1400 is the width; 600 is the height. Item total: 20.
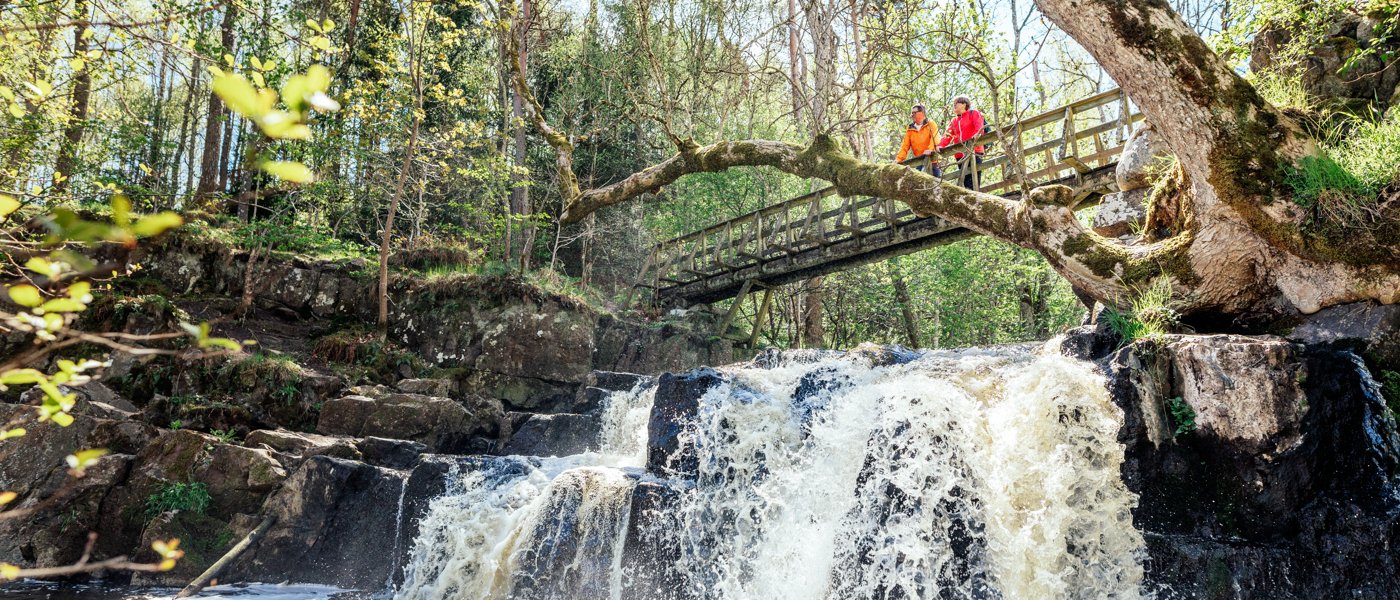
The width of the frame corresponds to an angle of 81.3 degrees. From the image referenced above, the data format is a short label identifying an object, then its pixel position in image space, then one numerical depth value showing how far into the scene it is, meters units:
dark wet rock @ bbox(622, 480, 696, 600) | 6.18
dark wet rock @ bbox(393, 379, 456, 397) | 10.61
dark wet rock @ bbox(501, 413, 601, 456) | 9.52
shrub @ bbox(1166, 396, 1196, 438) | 5.30
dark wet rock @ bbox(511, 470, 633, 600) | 6.33
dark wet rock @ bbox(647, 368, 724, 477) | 6.99
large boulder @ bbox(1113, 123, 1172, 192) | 7.54
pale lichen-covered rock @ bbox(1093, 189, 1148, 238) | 7.88
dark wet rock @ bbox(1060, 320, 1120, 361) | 6.18
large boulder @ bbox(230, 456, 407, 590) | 7.64
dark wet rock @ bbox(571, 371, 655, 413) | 10.16
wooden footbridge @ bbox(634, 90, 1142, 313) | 9.64
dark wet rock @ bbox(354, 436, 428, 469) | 8.53
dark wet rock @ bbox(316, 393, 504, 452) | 9.59
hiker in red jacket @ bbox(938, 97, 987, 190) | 10.26
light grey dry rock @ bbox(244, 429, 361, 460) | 8.38
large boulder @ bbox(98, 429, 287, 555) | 8.00
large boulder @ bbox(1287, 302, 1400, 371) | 5.18
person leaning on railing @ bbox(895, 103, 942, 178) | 10.84
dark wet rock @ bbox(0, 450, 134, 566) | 7.64
